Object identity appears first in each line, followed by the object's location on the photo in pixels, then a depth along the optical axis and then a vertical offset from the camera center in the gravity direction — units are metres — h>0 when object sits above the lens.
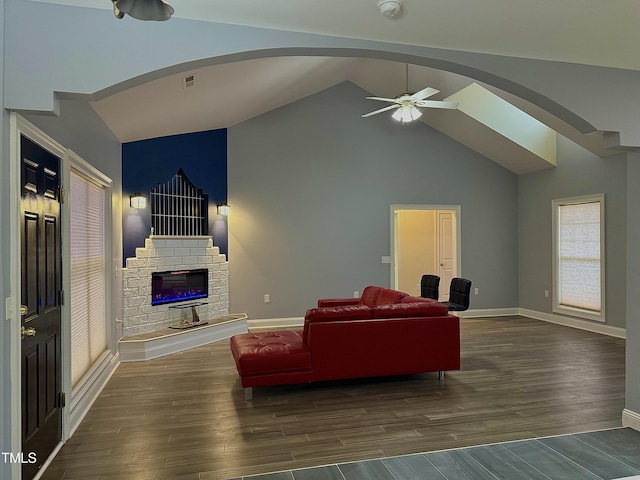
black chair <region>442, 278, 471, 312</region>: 6.45 -0.85
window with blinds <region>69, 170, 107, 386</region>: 3.79 -0.32
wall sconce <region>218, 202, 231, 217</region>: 7.07 +0.47
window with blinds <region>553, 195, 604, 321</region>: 7.05 -0.33
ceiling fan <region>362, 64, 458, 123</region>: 5.13 +1.57
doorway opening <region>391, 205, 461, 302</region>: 9.91 -0.24
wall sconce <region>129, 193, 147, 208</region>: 5.82 +0.51
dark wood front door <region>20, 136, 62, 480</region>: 2.58 -0.41
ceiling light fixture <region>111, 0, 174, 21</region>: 1.63 +0.85
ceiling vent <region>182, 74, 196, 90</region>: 4.48 +1.62
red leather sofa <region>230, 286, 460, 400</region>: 4.16 -1.05
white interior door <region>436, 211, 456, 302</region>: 9.84 -0.26
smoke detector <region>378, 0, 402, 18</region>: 2.30 +1.19
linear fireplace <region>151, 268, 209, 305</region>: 6.21 -0.68
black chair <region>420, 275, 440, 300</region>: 7.07 -0.78
